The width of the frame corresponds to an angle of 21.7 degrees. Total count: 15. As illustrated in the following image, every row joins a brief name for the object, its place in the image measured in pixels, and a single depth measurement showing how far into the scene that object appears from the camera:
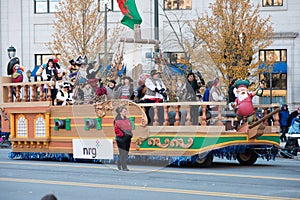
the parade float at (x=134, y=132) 17.33
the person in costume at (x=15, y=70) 21.28
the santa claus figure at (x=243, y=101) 17.77
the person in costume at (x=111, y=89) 17.45
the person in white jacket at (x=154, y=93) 17.14
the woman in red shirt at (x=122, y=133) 16.98
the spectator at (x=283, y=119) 29.87
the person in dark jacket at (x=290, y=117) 27.23
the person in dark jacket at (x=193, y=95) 17.16
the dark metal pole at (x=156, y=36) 14.93
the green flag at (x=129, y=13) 17.17
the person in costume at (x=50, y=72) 20.58
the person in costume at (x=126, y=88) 16.91
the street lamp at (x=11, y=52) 21.22
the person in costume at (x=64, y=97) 20.36
